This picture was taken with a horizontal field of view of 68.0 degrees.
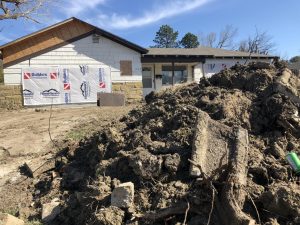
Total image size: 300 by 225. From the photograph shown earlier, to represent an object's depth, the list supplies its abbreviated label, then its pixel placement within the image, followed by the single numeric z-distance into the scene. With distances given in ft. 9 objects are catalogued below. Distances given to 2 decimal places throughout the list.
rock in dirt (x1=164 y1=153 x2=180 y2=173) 8.84
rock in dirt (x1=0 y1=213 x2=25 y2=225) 9.29
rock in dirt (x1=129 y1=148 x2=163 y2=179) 8.92
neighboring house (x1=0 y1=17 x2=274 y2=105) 34.79
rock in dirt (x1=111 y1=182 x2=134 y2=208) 8.41
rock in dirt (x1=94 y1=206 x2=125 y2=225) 8.13
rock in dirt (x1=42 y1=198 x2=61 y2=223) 9.94
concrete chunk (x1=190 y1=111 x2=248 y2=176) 8.85
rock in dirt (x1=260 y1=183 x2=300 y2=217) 7.40
